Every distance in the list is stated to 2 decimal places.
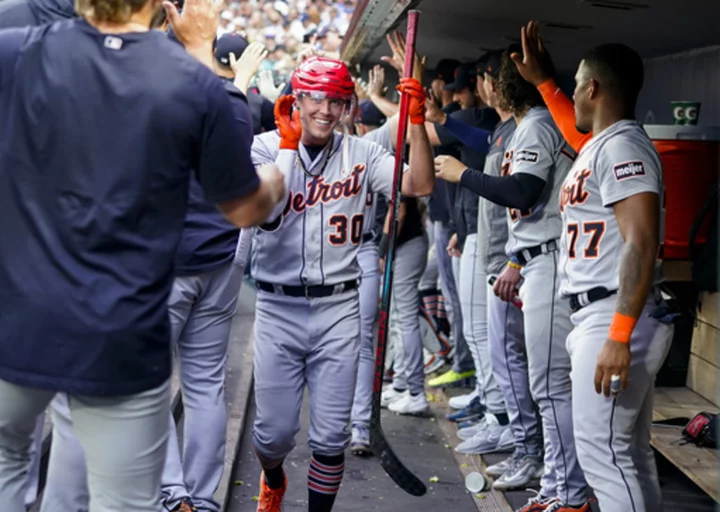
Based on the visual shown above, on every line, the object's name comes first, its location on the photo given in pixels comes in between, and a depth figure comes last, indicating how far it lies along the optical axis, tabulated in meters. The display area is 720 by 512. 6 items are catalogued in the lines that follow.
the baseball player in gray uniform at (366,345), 12.32
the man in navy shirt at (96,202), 4.84
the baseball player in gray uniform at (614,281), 7.15
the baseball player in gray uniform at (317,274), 8.77
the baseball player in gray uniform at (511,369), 11.00
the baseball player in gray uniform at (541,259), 9.23
